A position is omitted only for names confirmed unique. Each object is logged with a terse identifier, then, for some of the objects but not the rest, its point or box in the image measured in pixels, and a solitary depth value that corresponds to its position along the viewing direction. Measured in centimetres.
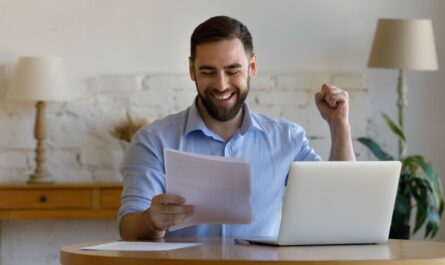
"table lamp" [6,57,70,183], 553
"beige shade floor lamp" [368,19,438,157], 564
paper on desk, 277
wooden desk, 250
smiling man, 347
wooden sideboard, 545
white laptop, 282
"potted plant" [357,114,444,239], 550
